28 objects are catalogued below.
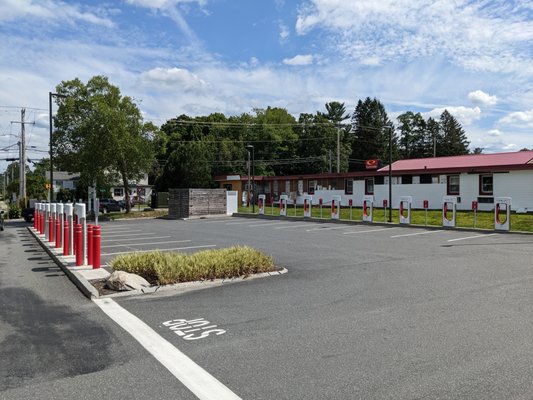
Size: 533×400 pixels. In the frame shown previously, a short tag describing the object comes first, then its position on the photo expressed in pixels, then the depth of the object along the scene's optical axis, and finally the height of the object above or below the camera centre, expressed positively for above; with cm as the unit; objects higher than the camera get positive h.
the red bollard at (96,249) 1079 -111
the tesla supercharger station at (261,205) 3347 -47
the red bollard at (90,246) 1113 -110
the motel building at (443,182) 3002 +114
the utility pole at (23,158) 4766 +400
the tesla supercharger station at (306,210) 2917 -76
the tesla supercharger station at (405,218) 2311 -89
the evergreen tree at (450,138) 9621 +1199
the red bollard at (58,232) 1562 -107
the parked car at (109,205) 5061 -67
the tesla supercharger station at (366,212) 2550 -74
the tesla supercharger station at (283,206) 3122 -51
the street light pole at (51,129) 3238 +467
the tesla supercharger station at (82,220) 1164 -54
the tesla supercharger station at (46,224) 1912 -99
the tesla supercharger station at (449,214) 2164 -73
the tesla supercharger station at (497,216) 2000 -77
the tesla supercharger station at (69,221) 1365 -64
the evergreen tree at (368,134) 8800 +1158
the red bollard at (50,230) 1761 -113
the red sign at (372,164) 3958 +272
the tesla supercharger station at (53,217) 1742 -66
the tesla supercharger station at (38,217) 2322 -92
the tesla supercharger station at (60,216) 1555 -58
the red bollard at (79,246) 1146 -112
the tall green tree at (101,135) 3566 +481
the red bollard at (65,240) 1355 -114
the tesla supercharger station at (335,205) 2752 -47
